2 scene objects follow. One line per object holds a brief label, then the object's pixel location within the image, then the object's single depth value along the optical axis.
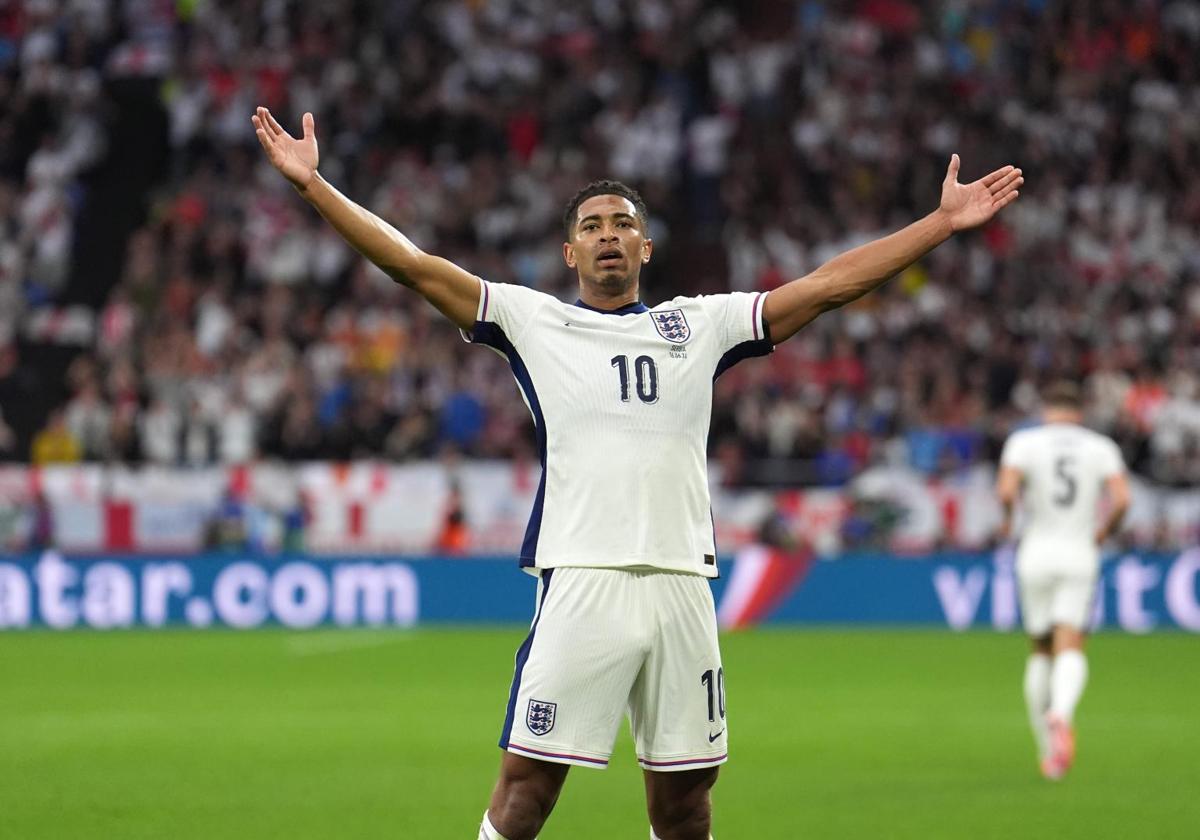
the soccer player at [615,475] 10.81
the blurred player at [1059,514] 21.19
